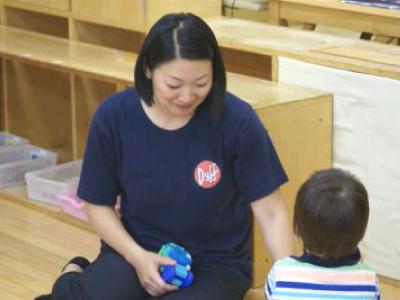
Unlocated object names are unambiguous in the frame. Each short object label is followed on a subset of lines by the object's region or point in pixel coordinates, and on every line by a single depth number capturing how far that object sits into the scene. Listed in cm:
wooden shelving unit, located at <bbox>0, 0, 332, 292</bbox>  406
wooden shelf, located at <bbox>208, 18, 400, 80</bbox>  416
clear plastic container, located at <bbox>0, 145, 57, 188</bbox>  528
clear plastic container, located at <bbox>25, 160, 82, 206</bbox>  497
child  252
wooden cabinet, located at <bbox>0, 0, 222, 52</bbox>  508
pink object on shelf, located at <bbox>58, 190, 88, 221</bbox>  477
